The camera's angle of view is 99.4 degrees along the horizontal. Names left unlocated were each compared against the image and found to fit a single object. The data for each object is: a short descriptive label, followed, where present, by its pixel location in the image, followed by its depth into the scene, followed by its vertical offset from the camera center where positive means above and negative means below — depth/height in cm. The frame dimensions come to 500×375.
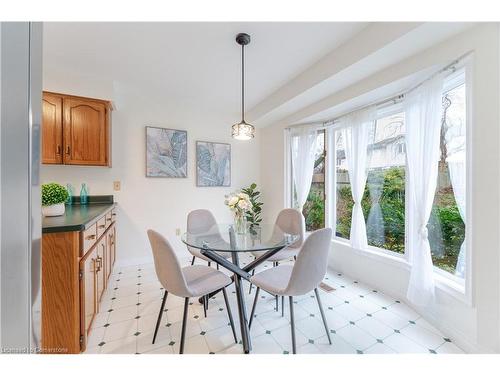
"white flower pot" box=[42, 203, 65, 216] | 162 -18
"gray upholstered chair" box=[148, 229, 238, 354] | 132 -63
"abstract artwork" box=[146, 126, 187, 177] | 311 +53
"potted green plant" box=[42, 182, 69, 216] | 161 -9
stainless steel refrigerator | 46 +0
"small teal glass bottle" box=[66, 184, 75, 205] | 261 -5
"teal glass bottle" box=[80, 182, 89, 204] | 269 -10
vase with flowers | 196 -19
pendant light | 195 +55
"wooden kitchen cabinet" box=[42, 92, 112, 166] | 237 +67
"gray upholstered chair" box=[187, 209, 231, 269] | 238 -40
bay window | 166 -1
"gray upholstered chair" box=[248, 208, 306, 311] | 221 -45
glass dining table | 151 -44
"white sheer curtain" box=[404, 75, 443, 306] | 171 +17
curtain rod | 152 +91
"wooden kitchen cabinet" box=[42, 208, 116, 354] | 127 -64
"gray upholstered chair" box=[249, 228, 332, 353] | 135 -57
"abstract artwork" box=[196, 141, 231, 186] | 348 +40
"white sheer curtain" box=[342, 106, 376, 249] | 248 +28
